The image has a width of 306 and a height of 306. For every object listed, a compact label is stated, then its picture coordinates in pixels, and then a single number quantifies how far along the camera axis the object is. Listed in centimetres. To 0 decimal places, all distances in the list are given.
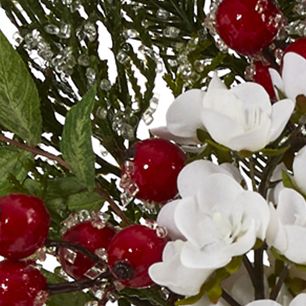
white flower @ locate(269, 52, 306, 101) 59
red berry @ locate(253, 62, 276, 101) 64
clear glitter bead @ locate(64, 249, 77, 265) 62
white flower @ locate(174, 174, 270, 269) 57
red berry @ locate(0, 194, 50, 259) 59
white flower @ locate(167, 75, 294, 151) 58
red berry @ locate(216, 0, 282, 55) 63
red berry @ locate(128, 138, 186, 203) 60
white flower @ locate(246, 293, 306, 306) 58
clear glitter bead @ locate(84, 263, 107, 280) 60
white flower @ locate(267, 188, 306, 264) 57
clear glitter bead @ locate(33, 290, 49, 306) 59
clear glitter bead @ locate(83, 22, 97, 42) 65
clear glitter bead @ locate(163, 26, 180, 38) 68
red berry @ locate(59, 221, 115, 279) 61
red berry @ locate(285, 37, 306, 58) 61
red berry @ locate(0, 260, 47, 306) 59
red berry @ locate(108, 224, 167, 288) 59
